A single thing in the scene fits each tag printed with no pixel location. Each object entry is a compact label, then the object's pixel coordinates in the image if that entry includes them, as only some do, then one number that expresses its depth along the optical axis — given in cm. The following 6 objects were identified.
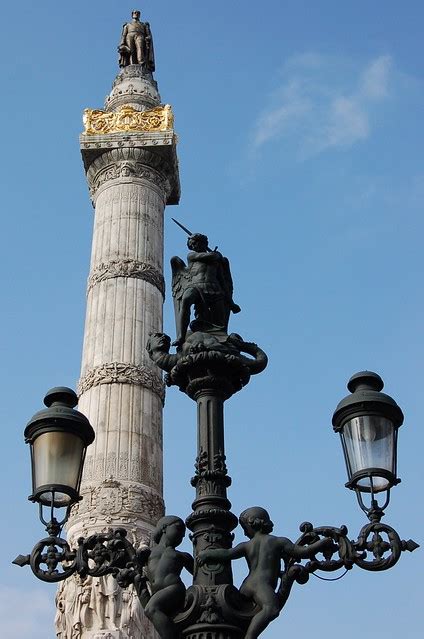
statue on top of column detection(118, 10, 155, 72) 3710
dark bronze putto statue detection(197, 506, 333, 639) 834
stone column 2395
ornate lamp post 841
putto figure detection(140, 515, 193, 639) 837
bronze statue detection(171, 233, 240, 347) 1029
